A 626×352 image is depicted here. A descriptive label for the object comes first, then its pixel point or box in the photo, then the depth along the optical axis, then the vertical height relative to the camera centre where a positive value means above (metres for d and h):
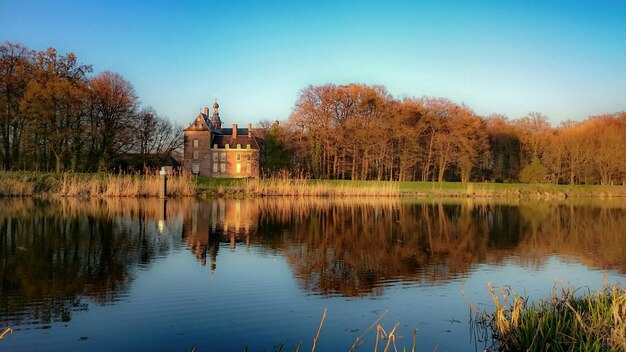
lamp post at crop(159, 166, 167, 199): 25.80 -0.50
